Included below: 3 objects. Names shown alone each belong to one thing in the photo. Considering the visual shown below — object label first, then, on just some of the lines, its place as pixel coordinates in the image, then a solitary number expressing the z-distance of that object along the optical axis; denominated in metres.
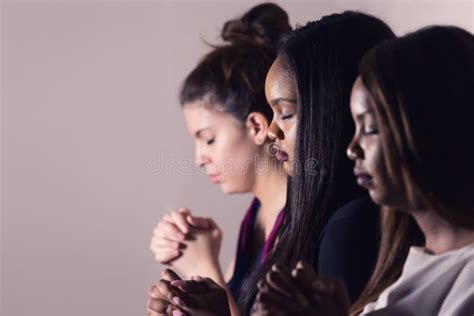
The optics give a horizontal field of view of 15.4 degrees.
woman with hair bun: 3.32
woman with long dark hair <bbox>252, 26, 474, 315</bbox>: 2.24
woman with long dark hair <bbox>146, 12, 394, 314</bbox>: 2.80
